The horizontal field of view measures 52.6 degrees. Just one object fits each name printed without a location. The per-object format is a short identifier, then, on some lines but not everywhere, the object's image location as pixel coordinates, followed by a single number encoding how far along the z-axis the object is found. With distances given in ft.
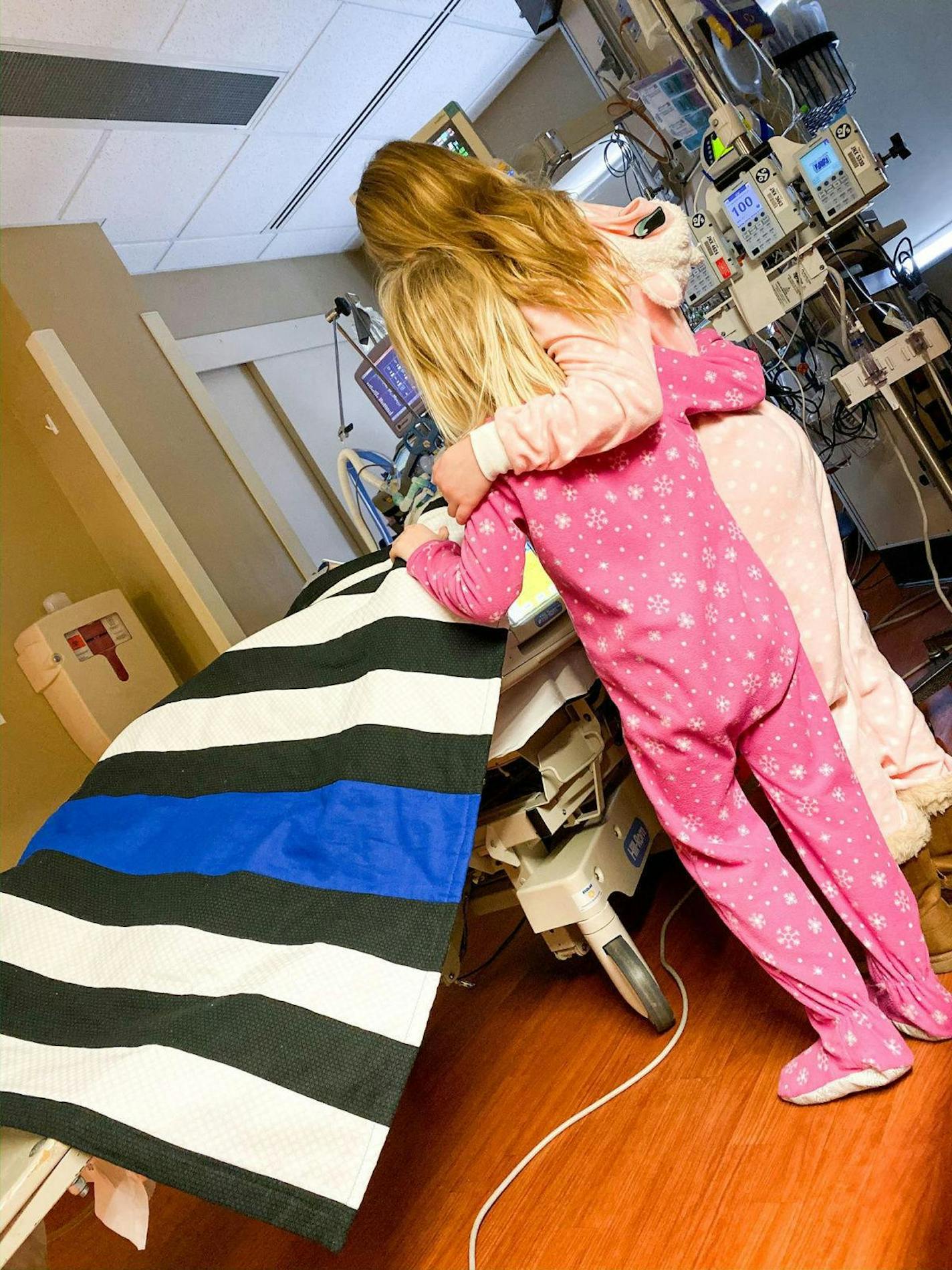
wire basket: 9.78
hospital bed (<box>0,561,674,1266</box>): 5.26
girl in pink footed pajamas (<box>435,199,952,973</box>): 4.20
